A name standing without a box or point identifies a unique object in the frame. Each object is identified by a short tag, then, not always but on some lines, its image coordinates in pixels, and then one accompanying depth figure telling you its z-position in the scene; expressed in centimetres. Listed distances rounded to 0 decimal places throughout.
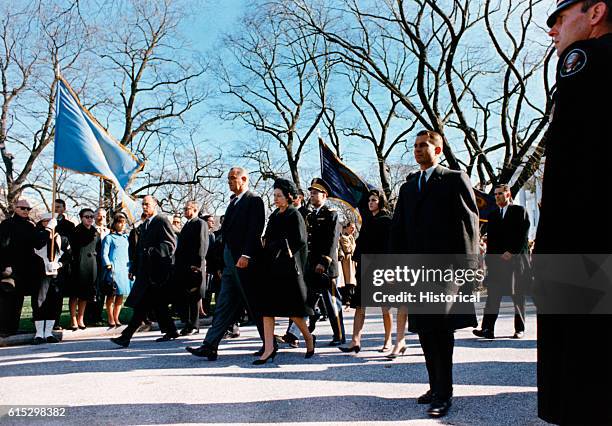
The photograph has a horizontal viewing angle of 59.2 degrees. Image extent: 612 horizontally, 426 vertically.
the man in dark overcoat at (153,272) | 761
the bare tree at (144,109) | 2633
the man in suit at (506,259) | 750
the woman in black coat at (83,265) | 938
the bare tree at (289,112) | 2959
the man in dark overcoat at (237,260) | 616
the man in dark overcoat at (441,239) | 397
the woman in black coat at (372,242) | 659
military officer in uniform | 724
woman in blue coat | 963
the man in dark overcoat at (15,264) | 822
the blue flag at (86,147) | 816
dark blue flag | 1108
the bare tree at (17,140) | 2239
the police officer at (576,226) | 178
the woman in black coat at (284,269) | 611
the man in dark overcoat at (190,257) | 849
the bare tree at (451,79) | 1900
